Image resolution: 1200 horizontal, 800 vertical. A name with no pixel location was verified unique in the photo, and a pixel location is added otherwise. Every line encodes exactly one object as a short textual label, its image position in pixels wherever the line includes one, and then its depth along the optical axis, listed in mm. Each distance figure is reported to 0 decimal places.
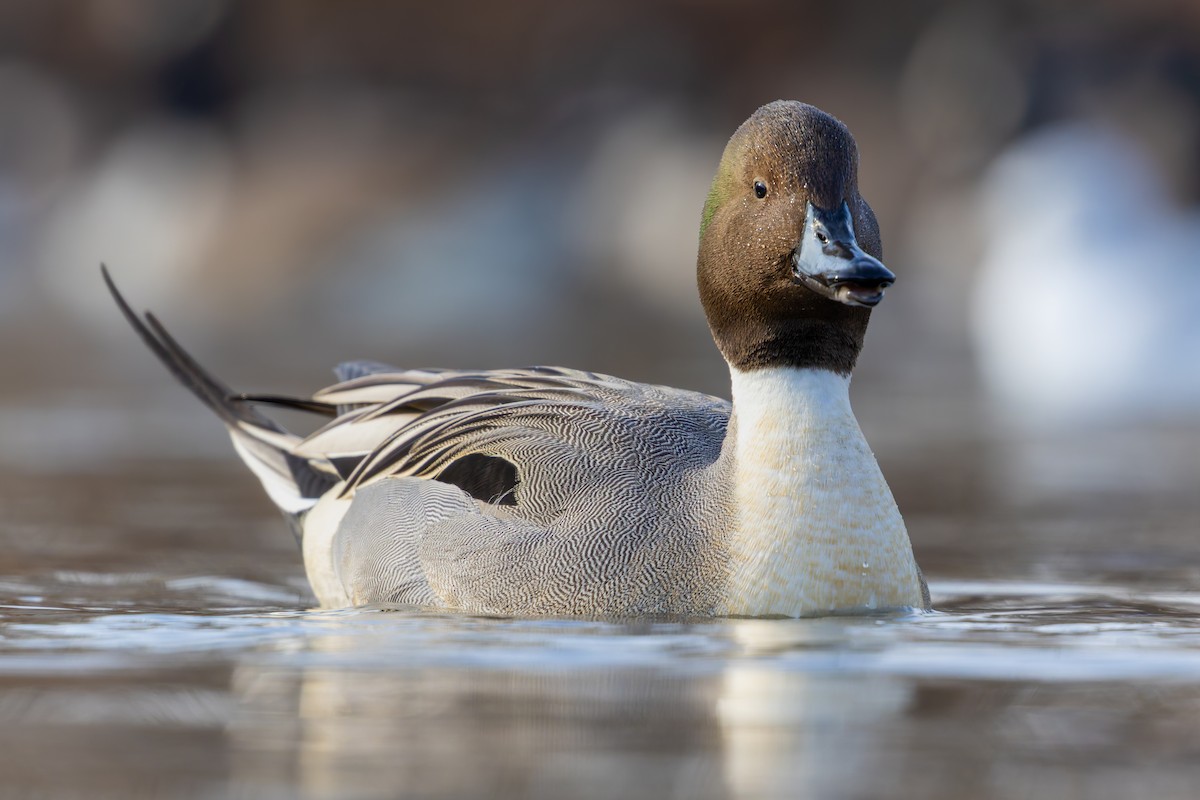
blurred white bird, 27203
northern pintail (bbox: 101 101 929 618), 9359
